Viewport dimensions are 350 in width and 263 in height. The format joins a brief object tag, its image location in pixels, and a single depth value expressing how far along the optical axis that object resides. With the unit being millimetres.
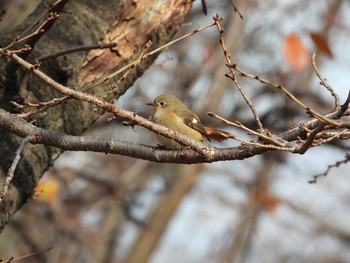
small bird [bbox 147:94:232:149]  7629
